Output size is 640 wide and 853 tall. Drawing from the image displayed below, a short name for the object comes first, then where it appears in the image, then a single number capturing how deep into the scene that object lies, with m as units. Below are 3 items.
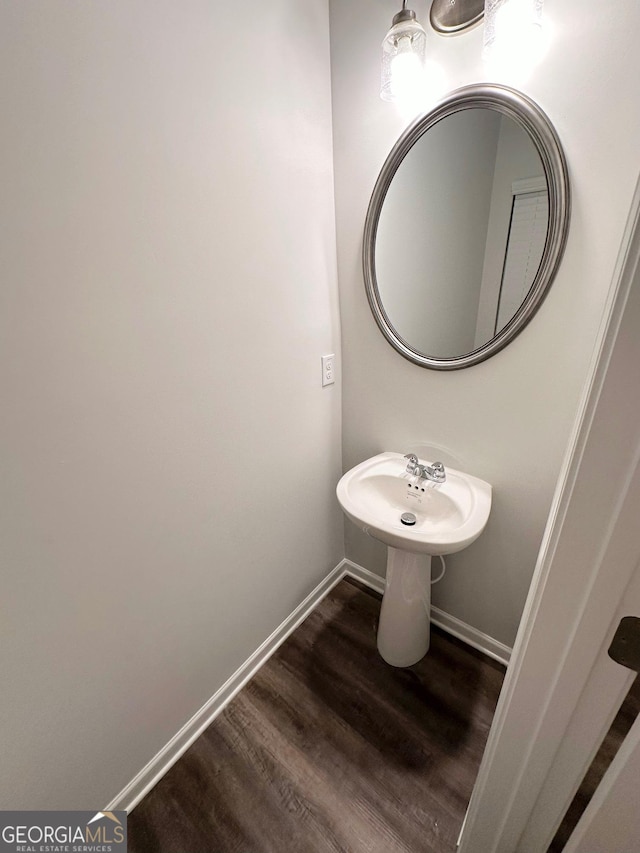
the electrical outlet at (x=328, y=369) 1.37
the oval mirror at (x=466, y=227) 0.90
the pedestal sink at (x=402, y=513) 1.10
